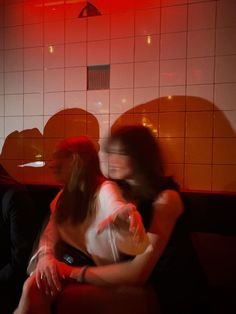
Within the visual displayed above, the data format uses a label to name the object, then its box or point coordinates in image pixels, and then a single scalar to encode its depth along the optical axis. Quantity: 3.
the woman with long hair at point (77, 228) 1.33
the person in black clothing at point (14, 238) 1.71
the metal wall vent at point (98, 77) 2.54
